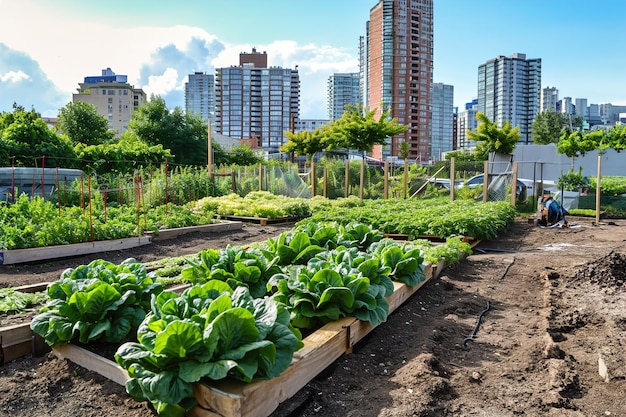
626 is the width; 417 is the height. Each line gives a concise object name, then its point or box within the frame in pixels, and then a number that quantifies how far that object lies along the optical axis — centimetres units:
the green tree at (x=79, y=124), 3525
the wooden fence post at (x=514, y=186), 1471
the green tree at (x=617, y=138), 2064
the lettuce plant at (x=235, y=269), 399
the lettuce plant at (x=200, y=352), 238
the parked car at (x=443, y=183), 2191
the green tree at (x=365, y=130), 2580
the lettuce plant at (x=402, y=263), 472
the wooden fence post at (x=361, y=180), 1709
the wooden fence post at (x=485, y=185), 1529
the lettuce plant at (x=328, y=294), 349
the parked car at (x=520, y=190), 1736
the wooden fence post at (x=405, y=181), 1744
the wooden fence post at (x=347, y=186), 1803
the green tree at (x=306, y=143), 3134
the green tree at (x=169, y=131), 3170
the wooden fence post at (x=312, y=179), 1869
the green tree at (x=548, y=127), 4762
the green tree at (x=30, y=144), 1579
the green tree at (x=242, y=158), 3506
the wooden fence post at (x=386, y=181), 1669
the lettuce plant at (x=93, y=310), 314
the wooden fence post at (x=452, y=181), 1543
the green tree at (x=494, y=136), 2372
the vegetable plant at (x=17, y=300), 395
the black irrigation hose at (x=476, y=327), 390
